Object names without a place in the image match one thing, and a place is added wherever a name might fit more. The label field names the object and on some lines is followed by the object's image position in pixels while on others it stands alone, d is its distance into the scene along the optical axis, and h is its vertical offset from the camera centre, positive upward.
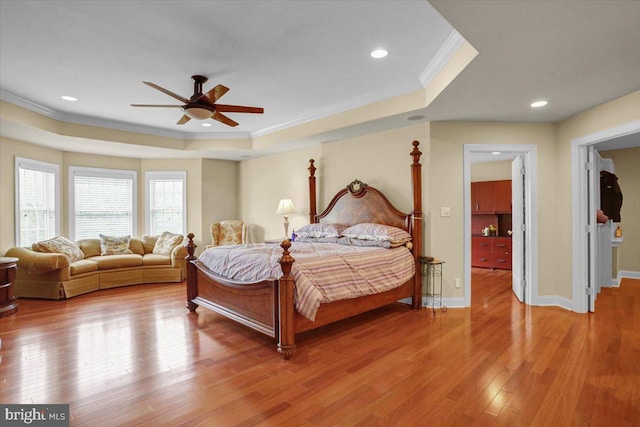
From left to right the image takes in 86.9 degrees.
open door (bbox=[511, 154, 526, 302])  4.56 -0.21
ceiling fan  3.34 +1.13
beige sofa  4.73 -0.84
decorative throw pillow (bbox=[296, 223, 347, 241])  4.76 -0.23
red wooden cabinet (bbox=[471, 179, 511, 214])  7.03 +0.34
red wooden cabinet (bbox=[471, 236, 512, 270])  6.80 -0.82
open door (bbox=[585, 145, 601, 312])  4.02 -0.20
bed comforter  2.99 -0.54
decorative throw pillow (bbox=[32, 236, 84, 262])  5.01 -0.47
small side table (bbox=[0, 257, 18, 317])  4.11 -0.84
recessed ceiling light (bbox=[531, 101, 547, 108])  3.58 +1.16
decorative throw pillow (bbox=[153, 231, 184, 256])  6.29 -0.51
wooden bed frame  2.87 -0.76
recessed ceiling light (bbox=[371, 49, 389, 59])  3.07 +1.48
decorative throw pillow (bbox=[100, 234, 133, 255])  5.98 -0.51
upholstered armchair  6.93 -0.35
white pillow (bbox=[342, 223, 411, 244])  4.10 -0.24
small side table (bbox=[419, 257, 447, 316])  4.29 -0.90
